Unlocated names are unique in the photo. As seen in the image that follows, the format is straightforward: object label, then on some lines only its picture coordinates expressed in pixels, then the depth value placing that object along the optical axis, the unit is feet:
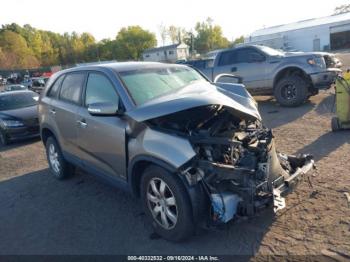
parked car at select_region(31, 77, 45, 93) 85.92
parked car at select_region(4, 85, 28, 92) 79.93
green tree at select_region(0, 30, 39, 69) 280.72
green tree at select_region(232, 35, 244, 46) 340.18
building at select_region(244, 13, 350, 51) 164.55
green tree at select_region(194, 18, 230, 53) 331.36
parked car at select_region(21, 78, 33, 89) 98.30
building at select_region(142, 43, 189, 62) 262.26
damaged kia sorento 10.88
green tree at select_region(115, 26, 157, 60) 316.40
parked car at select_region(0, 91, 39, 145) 31.17
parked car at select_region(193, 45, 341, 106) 31.55
